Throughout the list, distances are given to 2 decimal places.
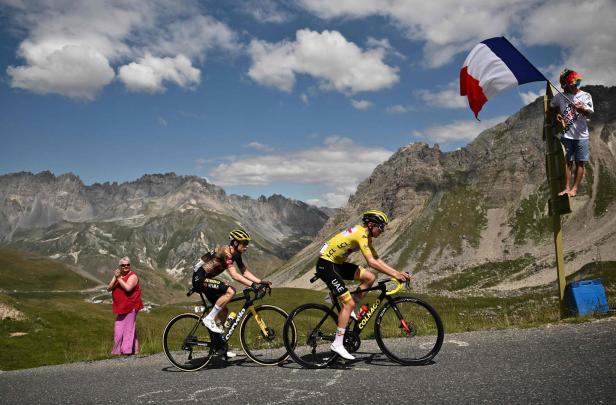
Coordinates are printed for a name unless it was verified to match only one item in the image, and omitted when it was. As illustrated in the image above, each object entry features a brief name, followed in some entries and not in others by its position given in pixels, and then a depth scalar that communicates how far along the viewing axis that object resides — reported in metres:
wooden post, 13.86
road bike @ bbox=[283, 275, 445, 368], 10.62
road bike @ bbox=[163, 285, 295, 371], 12.02
